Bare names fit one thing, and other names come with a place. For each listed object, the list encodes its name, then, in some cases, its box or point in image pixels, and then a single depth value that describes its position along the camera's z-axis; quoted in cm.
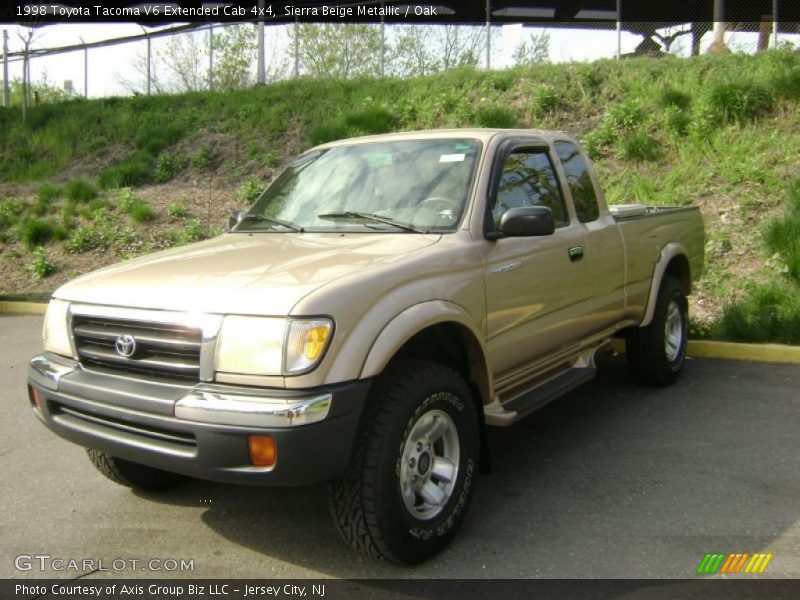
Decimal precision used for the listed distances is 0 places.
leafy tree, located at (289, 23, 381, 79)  1836
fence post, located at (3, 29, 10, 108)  1934
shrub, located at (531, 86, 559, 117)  1306
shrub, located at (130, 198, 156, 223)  1277
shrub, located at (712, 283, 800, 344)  714
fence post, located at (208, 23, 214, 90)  1805
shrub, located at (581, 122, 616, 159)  1187
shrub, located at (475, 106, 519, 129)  1263
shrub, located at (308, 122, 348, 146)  1391
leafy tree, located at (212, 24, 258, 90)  1794
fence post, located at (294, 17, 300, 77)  1746
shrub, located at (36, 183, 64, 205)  1422
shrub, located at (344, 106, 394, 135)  1388
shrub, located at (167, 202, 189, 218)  1295
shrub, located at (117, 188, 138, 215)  1325
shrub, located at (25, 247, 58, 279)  1179
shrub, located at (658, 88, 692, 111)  1215
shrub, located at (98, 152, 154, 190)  1459
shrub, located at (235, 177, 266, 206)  1311
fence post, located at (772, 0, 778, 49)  1337
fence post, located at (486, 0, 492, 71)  1523
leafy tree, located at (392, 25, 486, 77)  1647
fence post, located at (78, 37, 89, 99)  1942
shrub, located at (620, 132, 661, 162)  1143
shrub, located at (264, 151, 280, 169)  1419
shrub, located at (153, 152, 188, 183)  1467
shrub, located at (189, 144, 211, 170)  1479
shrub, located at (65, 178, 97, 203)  1400
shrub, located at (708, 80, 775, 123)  1151
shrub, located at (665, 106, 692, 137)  1165
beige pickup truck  297
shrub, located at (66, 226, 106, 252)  1239
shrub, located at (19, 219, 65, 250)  1272
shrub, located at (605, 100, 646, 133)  1209
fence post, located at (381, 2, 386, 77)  1630
